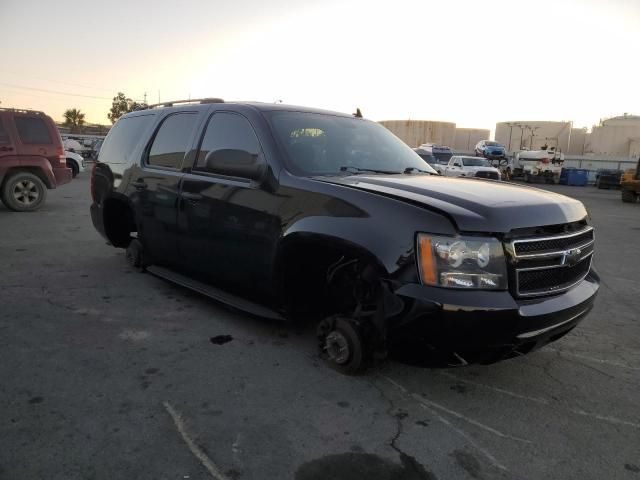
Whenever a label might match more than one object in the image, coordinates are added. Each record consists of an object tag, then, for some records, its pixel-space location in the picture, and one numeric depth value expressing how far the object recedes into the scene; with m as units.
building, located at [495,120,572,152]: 55.53
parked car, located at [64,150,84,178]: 18.22
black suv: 2.62
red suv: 9.95
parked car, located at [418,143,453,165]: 34.88
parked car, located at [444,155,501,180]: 24.61
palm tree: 82.62
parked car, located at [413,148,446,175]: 27.42
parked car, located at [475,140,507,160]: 41.06
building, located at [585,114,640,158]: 54.07
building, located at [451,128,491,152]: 67.81
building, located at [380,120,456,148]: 65.62
